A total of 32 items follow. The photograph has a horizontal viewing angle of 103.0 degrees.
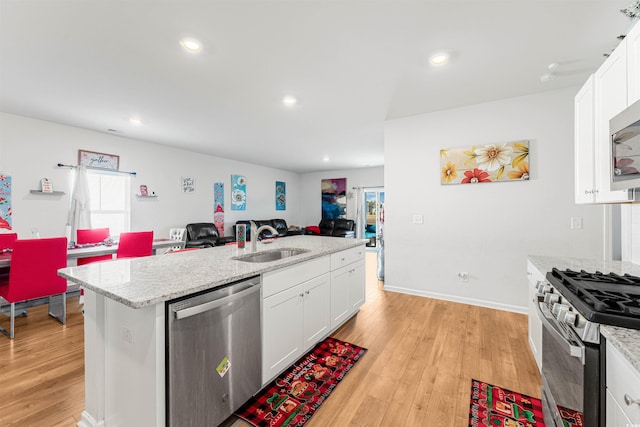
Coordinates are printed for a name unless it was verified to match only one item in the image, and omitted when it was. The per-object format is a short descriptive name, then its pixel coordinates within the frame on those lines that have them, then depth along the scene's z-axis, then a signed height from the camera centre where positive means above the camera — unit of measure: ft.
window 14.38 +0.82
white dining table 8.18 -1.47
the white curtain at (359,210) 26.86 +0.34
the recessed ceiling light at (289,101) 10.05 +4.60
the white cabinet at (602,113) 4.10 +1.88
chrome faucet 7.48 -0.63
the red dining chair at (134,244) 10.85 -1.32
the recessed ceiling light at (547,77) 8.20 +4.42
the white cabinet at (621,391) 2.30 -1.75
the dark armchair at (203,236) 18.10 -1.64
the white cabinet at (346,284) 8.20 -2.49
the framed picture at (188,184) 18.52 +2.18
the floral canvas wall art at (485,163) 9.95 +2.04
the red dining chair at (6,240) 10.00 -1.00
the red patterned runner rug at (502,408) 4.86 -4.00
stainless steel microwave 3.74 +1.01
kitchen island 3.72 -1.69
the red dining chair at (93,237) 11.88 -1.11
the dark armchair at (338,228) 26.05 -1.51
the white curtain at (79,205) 13.15 +0.49
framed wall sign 13.57 +3.03
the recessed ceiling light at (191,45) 6.60 +4.50
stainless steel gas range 2.92 -1.58
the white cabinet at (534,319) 5.51 -2.53
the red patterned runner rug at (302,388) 5.02 -3.99
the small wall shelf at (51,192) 12.07 +1.08
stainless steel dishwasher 3.83 -2.39
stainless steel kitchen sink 7.53 -1.27
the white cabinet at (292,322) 5.56 -2.73
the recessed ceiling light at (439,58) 7.18 +4.49
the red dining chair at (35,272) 8.08 -1.89
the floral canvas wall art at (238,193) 22.48 +1.91
